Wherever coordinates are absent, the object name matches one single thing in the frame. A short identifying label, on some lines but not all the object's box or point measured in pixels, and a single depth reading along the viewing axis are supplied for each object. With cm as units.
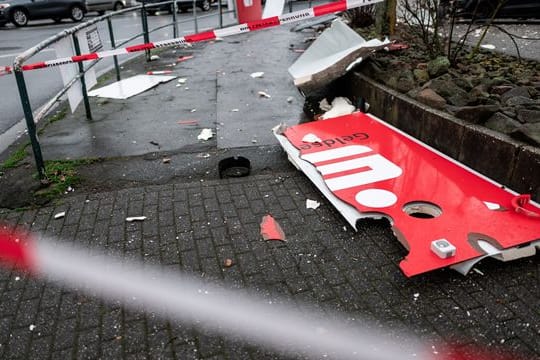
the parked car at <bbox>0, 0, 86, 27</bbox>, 1856
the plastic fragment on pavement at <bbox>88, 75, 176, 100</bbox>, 702
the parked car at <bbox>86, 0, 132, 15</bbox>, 2212
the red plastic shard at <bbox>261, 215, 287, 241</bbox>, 321
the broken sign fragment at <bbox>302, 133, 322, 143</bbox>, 444
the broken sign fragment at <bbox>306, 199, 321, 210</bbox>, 357
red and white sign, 280
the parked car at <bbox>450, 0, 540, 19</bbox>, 877
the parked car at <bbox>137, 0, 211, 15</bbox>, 2091
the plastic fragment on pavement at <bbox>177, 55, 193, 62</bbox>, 957
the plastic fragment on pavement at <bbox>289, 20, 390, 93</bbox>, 516
